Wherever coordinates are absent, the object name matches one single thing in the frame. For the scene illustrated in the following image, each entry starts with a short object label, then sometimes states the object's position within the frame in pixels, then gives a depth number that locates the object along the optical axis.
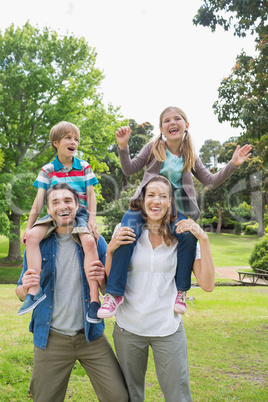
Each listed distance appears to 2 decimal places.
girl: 3.21
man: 2.70
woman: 2.55
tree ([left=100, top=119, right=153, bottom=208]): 37.16
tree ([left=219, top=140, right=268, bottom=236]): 34.22
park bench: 18.80
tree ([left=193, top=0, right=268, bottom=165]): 9.80
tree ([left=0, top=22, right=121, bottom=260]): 18.16
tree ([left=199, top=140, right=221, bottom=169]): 57.84
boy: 2.85
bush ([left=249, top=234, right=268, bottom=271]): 20.16
